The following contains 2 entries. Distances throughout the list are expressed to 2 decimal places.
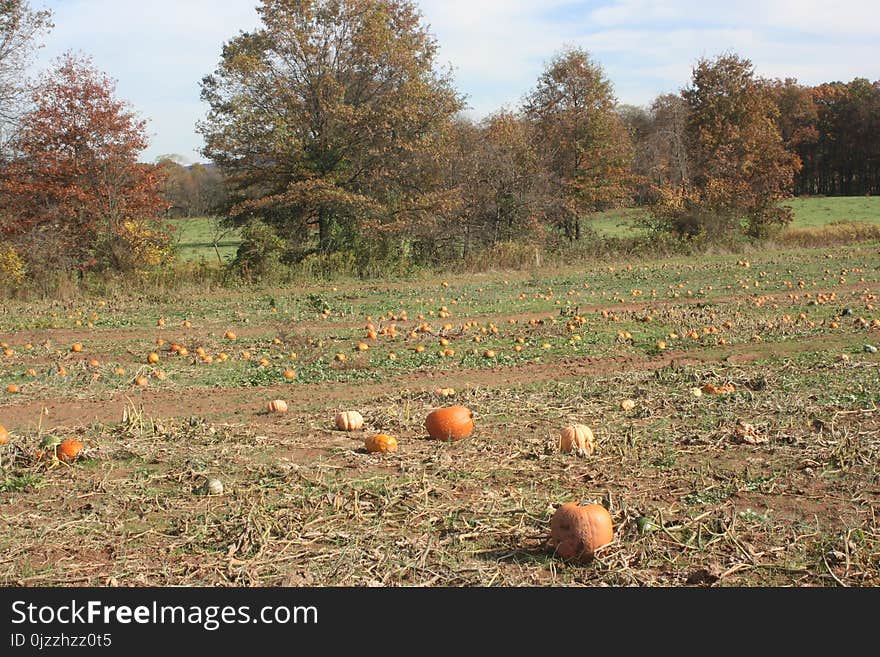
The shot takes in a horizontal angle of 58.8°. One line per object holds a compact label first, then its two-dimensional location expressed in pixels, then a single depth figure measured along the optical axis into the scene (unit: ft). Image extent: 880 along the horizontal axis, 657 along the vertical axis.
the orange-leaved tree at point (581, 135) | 98.68
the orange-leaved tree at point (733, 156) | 92.73
